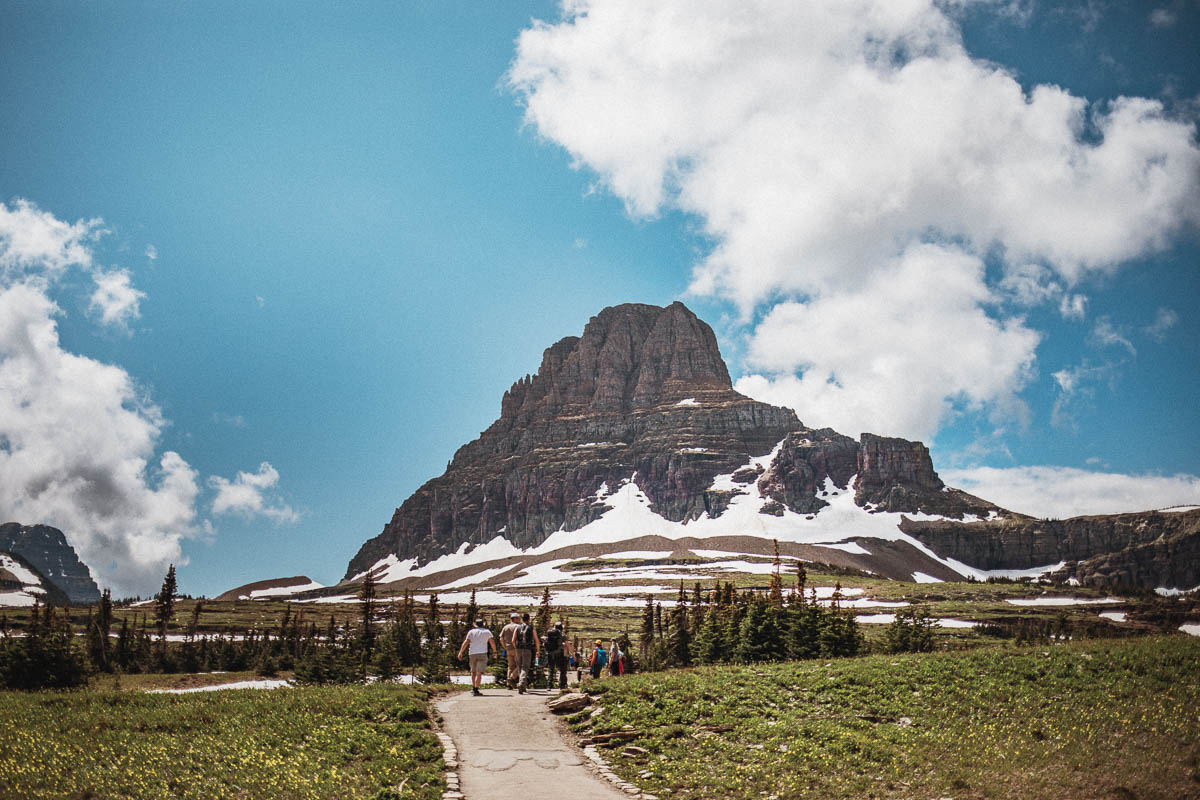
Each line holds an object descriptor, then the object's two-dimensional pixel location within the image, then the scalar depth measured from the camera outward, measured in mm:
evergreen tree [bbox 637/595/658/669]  81088
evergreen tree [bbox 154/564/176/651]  85250
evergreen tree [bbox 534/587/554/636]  71788
